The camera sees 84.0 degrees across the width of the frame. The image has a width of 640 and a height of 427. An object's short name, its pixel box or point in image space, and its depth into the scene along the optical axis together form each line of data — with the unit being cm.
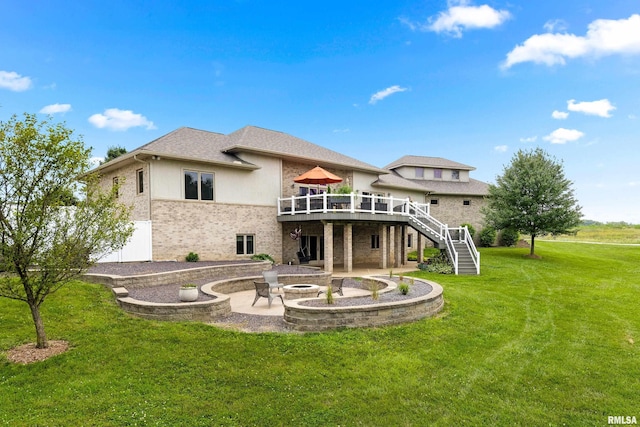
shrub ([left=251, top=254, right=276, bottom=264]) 1984
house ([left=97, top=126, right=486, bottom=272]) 1781
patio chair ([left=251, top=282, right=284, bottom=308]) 1119
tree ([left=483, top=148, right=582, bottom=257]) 2542
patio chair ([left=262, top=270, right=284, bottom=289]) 1327
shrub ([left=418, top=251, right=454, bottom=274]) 1988
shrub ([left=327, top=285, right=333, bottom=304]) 959
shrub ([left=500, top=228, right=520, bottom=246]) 3538
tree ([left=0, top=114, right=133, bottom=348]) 678
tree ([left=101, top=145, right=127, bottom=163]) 4103
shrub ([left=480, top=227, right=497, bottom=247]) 3456
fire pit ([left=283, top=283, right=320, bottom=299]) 1236
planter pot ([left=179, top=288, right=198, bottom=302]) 1009
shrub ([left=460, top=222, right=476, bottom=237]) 3422
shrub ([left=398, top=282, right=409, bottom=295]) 1100
